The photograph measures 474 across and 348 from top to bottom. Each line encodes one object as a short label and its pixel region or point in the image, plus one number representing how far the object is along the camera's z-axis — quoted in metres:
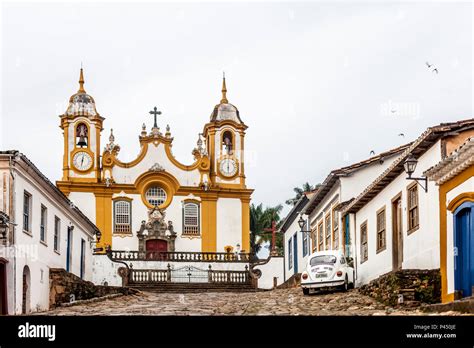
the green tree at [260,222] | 70.12
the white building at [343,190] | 30.88
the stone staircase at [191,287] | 40.78
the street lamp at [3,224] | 24.16
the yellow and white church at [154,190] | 53.38
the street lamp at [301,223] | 36.41
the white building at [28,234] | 24.64
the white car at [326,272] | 27.23
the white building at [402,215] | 21.36
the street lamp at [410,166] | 21.86
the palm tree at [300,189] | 61.54
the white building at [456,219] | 18.84
